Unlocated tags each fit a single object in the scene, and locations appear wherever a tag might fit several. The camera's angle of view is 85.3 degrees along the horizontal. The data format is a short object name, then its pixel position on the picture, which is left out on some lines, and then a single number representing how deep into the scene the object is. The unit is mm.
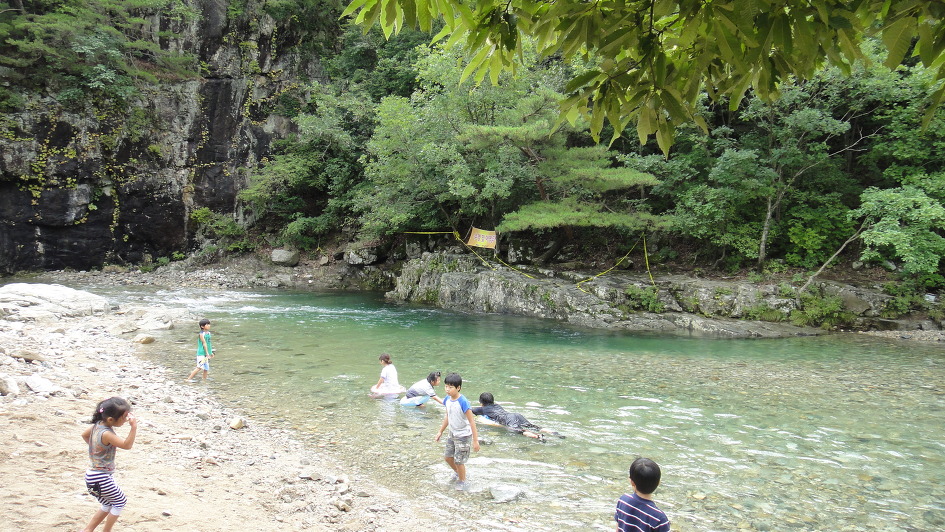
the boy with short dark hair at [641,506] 2670
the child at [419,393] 7129
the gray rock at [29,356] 7569
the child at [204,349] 7910
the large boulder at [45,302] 12078
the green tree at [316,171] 24281
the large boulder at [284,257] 25391
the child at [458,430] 4801
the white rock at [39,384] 6090
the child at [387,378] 7457
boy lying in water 6031
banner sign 17781
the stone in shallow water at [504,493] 4512
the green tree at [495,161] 15125
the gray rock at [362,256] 23641
